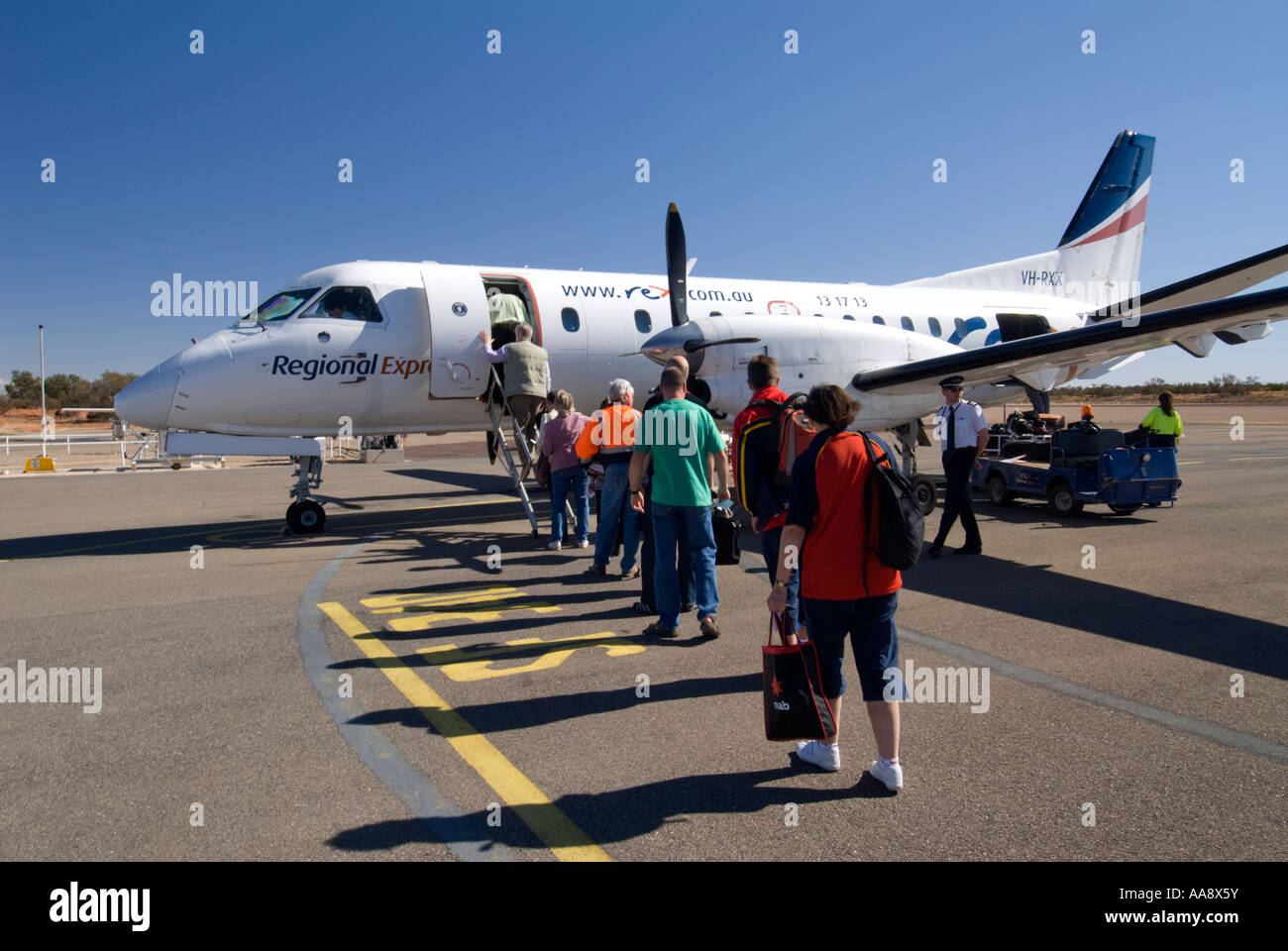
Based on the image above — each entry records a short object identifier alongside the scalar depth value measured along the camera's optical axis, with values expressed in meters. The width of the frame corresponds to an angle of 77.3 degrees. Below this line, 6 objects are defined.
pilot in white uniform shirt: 9.06
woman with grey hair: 9.43
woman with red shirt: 3.71
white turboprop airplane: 10.27
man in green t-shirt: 6.04
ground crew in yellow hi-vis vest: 12.41
